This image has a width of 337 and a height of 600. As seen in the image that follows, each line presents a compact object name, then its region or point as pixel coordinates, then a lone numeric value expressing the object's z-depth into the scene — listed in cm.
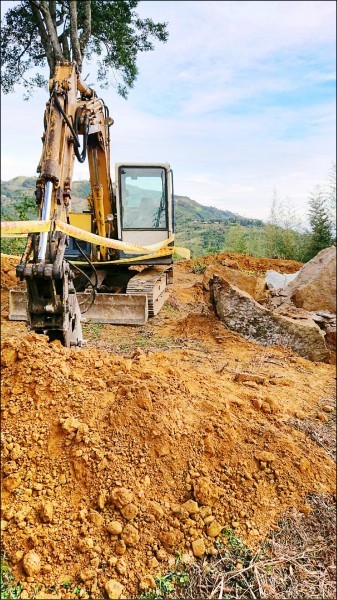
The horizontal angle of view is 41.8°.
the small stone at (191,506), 210
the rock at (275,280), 721
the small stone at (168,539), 198
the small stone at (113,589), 177
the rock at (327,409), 339
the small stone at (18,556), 183
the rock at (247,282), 683
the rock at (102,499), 203
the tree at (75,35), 964
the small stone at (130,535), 194
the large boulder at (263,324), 484
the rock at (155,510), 206
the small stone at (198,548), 198
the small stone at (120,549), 190
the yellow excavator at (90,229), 296
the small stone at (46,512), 195
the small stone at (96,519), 198
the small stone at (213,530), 206
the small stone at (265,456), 240
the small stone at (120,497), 203
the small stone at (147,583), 182
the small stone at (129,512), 201
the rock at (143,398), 247
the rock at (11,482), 204
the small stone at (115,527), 195
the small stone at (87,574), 181
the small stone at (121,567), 184
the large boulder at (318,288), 536
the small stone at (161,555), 193
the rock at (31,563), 179
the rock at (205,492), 216
